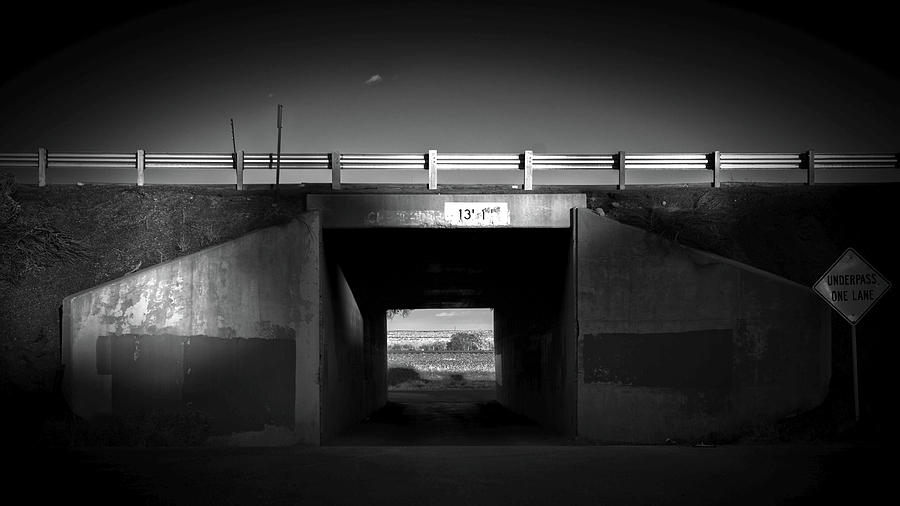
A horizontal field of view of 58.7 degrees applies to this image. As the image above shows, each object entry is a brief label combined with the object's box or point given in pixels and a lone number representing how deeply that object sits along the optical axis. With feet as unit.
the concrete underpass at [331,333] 46.21
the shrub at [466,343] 213.05
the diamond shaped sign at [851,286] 44.88
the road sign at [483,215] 51.80
